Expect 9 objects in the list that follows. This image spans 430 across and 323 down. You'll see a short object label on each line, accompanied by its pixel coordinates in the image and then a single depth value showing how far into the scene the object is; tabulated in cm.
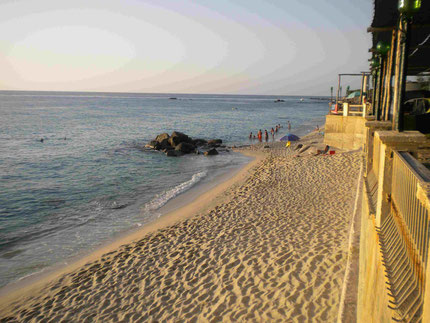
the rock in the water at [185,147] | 3175
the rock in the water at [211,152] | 3106
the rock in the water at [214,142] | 3667
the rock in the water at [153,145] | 3369
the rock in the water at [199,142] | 3633
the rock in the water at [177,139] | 3397
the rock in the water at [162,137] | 3481
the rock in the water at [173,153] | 3041
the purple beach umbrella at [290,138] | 3459
